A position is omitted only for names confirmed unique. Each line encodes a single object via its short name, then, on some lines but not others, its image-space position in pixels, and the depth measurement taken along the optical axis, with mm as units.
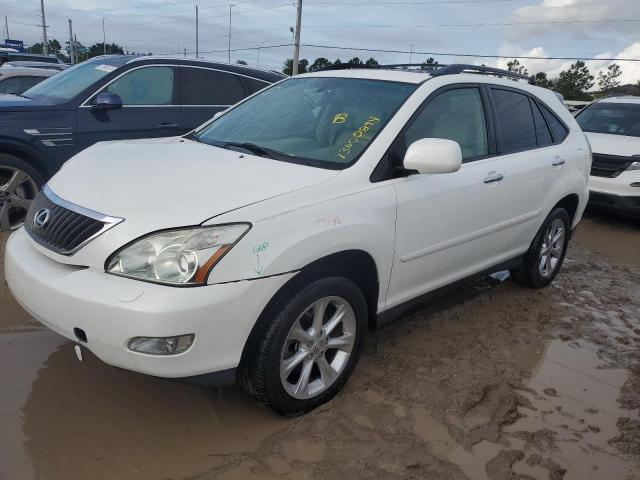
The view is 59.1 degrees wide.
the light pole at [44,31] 58694
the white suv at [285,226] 2305
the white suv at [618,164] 7578
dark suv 5117
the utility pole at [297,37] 32969
